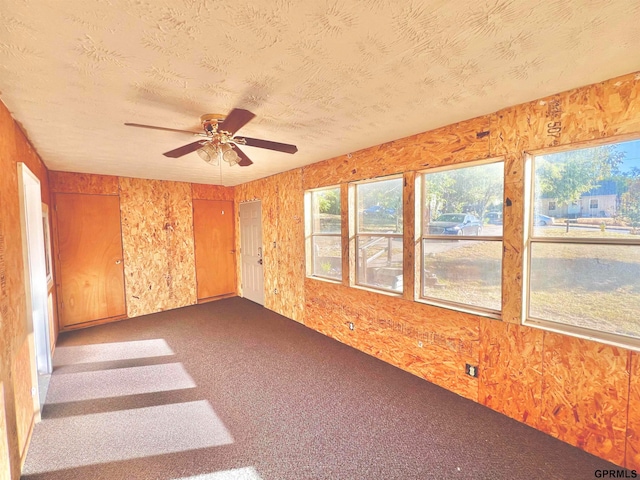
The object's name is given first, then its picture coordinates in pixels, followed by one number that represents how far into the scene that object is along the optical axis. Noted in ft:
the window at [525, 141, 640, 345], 6.03
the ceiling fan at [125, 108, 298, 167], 7.13
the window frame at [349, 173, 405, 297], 10.73
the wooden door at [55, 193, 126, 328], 14.53
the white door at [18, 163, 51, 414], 9.64
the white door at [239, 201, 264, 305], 18.43
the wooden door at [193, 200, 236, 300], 19.24
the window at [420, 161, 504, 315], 8.09
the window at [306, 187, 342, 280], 13.14
